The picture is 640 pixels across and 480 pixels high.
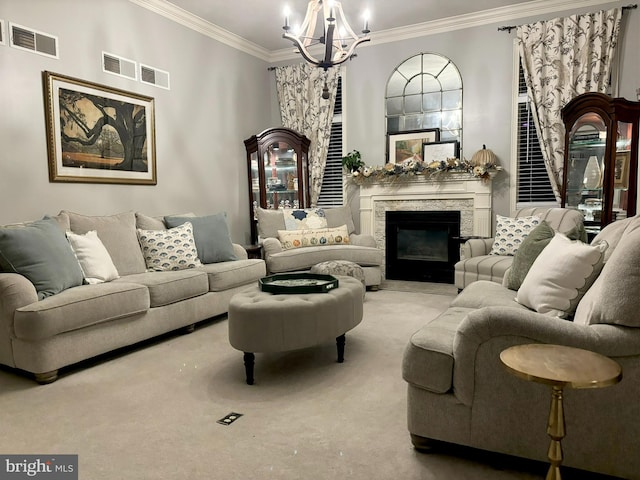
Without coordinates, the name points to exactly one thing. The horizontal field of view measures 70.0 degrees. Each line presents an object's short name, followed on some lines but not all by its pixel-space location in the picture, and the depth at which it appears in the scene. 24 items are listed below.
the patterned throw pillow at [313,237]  5.29
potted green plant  5.85
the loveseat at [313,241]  5.02
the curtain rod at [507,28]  5.04
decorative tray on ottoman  2.88
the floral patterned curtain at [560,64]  4.57
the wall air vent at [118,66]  4.13
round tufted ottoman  2.55
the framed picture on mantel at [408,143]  5.55
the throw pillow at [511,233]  4.34
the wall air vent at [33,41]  3.45
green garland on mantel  5.12
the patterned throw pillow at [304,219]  5.50
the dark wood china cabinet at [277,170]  5.82
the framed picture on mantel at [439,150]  5.43
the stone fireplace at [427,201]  5.28
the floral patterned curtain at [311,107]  6.06
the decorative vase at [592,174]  4.36
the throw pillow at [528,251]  2.65
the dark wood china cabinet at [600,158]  4.13
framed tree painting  3.74
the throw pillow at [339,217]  5.69
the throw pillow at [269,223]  5.40
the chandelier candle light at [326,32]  3.12
